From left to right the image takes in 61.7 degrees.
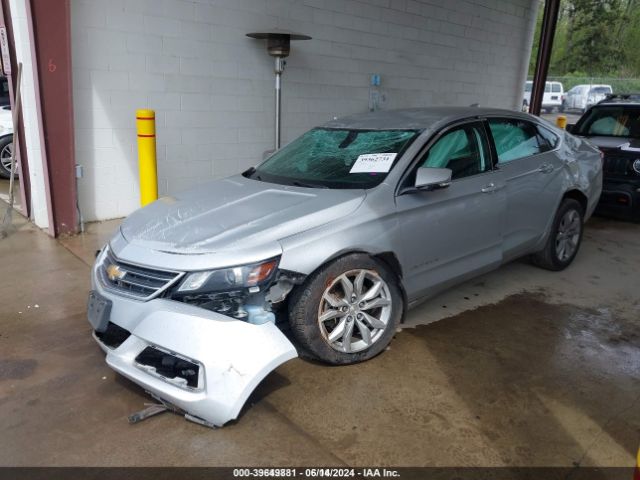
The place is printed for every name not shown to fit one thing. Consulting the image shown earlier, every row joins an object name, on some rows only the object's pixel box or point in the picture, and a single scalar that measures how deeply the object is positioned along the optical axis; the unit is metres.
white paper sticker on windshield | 3.51
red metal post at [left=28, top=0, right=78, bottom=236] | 5.22
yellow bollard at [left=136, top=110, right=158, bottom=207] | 5.27
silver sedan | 2.58
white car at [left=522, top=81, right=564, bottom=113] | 29.28
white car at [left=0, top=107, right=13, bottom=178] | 8.13
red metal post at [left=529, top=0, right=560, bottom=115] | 10.74
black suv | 6.57
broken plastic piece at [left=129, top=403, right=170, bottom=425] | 2.71
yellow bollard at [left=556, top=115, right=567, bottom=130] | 9.51
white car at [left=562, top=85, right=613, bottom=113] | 27.25
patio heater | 6.62
